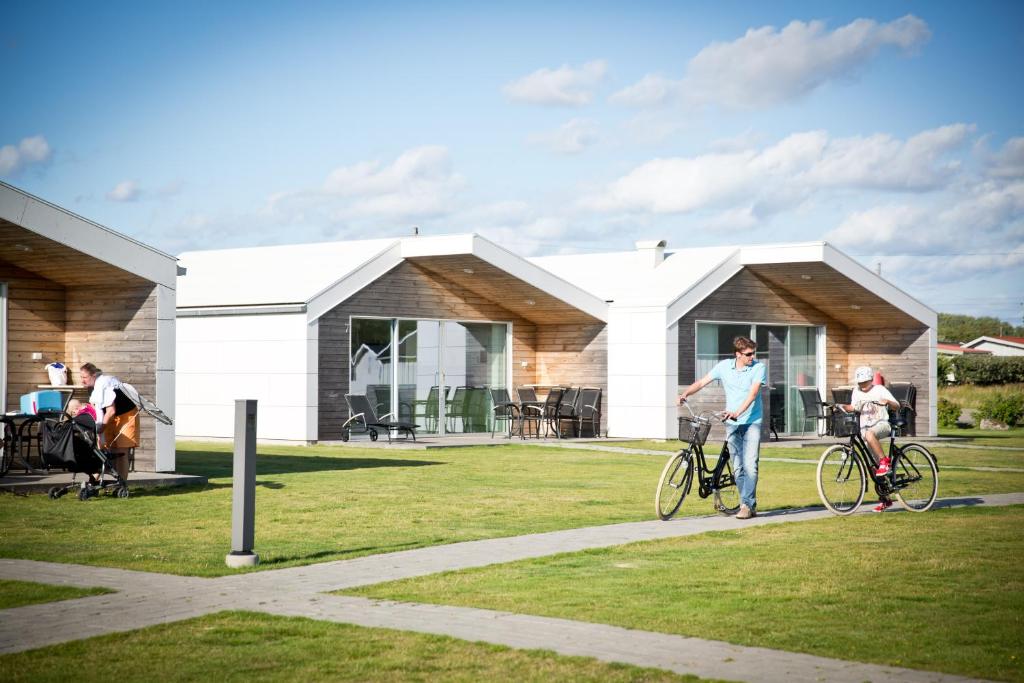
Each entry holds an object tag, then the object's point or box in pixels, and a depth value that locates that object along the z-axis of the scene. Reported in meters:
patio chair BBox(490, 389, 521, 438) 26.47
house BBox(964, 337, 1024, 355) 81.25
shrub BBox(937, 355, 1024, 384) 50.62
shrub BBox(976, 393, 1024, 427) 35.06
